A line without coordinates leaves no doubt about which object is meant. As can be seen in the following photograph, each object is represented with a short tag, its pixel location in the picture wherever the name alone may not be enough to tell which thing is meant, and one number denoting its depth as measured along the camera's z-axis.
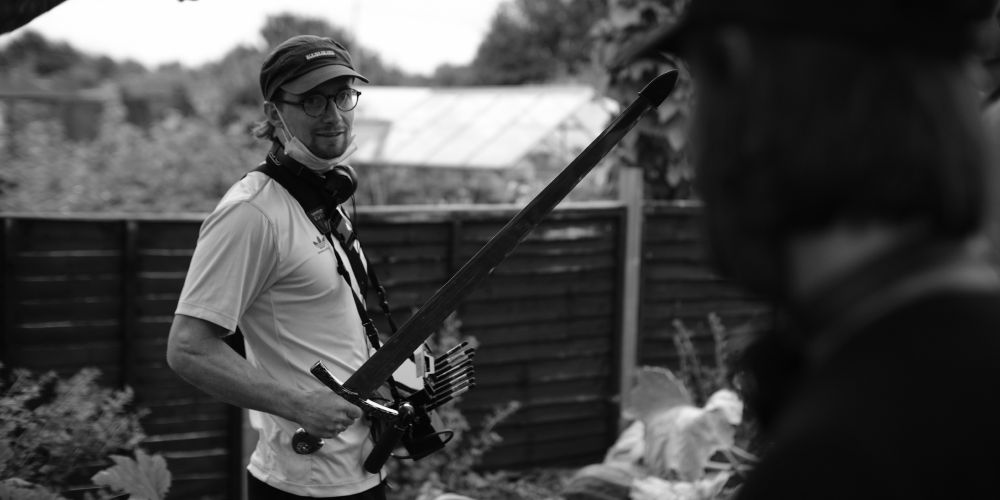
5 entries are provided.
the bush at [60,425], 3.99
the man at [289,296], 2.91
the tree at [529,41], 63.19
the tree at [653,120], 7.62
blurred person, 0.93
